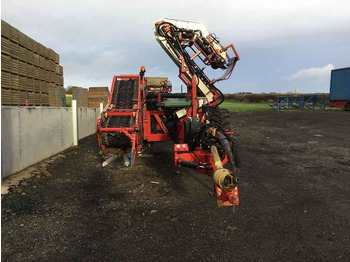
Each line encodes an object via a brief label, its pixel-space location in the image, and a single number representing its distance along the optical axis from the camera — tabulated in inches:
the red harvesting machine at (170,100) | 260.2
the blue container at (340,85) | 931.4
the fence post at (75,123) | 394.0
